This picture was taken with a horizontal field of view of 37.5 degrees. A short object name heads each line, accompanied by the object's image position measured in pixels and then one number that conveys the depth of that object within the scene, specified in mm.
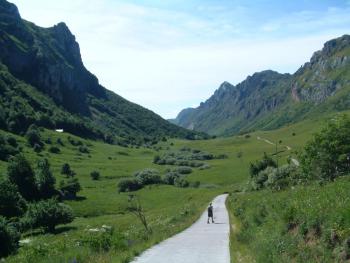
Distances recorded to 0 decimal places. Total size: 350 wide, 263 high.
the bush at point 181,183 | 147750
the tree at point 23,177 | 121219
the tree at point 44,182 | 121938
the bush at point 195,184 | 150138
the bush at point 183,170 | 173850
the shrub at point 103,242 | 25030
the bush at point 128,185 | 137750
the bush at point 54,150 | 187925
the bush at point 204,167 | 184750
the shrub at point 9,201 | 93062
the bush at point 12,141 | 174025
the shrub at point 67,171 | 149750
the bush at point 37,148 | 178950
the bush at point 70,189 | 120606
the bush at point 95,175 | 150212
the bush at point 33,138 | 187750
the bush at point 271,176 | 87625
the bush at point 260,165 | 127750
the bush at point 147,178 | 148250
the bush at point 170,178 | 152125
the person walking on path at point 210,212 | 50219
